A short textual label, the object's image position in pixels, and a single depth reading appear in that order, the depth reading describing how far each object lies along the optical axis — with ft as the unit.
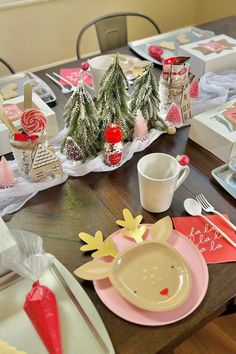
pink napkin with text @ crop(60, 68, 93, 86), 3.85
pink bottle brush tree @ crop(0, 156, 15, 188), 2.52
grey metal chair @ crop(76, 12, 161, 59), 5.25
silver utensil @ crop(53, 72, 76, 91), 3.75
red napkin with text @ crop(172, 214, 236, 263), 2.07
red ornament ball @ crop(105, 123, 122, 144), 2.54
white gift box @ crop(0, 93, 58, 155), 2.83
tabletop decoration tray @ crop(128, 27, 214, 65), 4.33
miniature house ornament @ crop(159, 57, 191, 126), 2.95
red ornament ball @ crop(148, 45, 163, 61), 4.22
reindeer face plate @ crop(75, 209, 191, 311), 1.80
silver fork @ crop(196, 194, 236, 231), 2.27
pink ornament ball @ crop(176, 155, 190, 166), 2.32
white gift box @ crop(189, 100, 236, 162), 2.71
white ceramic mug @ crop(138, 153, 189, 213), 2.20
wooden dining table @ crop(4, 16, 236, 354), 1.71
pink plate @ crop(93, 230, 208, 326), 1.75
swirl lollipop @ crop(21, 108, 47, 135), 2.38
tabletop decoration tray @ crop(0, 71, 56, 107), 3.51
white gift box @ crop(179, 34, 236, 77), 3.69
